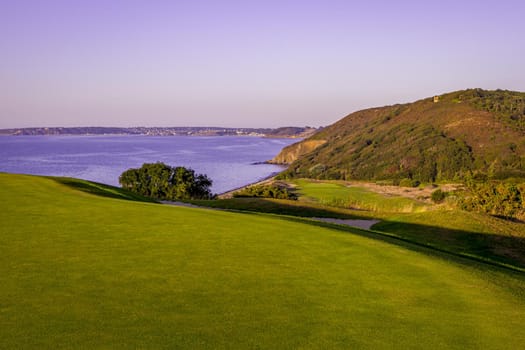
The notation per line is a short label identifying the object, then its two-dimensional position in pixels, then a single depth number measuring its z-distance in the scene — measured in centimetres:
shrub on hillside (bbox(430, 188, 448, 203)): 4062
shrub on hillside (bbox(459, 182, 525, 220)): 2661
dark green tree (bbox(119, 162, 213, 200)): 5431
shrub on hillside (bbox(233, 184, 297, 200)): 4253
